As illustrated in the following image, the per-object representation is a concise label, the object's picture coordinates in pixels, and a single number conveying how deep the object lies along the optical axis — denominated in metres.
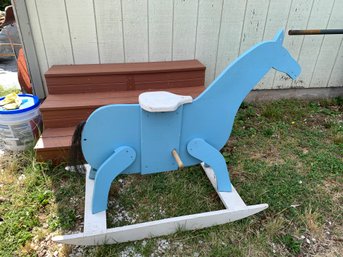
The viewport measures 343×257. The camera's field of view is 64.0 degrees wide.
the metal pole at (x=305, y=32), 2.20
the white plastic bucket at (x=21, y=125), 2.10
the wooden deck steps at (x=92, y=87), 2.16
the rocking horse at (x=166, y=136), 1.40
